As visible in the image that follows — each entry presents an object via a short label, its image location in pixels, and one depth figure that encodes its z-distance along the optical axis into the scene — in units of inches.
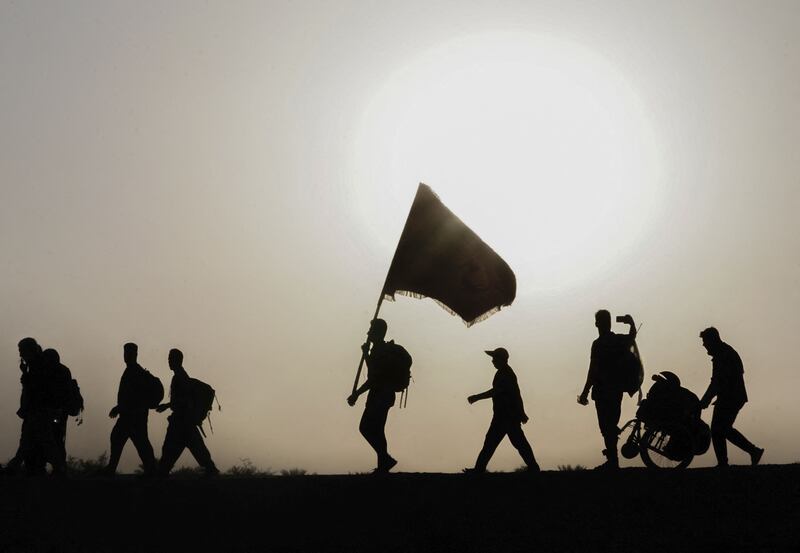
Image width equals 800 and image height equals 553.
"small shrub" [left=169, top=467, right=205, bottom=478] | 994.4
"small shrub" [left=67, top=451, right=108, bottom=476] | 1060.7
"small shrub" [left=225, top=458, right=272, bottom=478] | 1072.2
